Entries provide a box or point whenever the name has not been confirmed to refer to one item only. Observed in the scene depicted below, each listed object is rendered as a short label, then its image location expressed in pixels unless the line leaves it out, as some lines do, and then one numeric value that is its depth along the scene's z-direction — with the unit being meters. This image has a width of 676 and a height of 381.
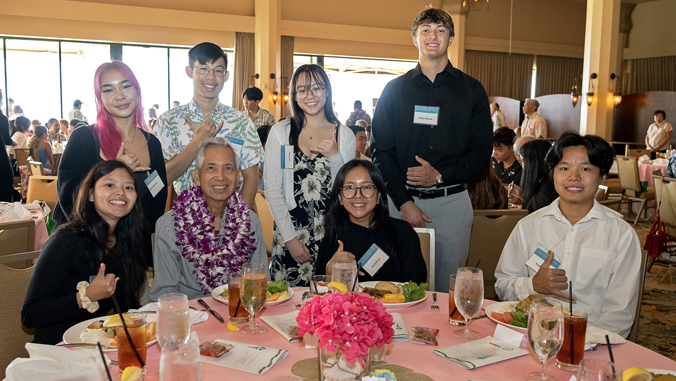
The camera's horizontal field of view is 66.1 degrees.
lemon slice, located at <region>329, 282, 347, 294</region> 1.48
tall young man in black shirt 2.75
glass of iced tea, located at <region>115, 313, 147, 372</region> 1.23
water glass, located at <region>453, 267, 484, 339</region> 1.49
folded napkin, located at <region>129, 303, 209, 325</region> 1.58
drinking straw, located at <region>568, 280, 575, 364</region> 1.31
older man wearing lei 2.15
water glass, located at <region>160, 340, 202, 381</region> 0.99
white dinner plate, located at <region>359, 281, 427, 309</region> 1.71
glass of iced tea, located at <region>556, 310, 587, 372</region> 1.31
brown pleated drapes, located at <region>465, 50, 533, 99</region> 15.44
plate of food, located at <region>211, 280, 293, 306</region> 1.74
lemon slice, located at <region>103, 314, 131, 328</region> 1.33
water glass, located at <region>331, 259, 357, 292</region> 1.56
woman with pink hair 2.37
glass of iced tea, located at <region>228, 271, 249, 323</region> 1.58
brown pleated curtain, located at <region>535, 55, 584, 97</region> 16.34
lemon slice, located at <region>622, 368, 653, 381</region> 1.04
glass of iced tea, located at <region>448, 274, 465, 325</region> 1.61
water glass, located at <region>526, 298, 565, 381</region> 1.22
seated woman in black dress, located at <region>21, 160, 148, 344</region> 1.75
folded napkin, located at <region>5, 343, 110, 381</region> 1.05
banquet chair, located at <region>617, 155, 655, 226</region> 7.39
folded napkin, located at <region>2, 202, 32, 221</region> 3.29
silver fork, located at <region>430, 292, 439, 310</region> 1.76
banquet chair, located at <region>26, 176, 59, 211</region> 4.82
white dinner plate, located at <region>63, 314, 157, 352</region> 1.39
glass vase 1.09
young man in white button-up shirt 1.94
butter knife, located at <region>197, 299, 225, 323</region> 1.60
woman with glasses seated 2.36
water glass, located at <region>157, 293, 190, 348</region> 1.28
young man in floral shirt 2.75
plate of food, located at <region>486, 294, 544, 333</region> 1.53
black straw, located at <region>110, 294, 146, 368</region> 1.20
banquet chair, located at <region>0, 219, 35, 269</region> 2.68
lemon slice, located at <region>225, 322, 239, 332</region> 1.53
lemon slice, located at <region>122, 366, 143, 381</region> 1.05
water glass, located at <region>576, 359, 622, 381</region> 0.92
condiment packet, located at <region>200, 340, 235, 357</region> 1.34
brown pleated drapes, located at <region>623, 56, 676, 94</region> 14.88
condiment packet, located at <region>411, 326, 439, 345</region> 1.45
